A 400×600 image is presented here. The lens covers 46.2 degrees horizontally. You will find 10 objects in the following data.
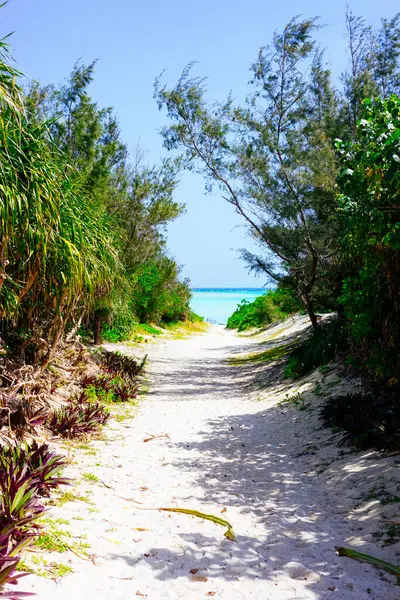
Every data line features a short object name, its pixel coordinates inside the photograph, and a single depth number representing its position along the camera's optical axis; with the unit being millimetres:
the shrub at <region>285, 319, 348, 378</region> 10158
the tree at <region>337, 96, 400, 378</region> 4402
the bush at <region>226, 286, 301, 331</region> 31750
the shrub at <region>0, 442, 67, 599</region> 2722
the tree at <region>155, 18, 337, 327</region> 11836
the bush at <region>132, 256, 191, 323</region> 18639
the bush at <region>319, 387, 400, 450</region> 5436
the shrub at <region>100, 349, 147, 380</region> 10874
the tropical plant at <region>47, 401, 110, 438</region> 6191
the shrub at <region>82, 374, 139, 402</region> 8789
